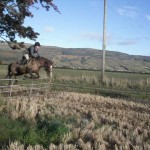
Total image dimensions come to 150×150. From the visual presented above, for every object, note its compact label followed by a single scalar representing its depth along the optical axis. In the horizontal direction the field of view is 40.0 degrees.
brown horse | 12.15
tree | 7.77
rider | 11.22
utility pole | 18.21
